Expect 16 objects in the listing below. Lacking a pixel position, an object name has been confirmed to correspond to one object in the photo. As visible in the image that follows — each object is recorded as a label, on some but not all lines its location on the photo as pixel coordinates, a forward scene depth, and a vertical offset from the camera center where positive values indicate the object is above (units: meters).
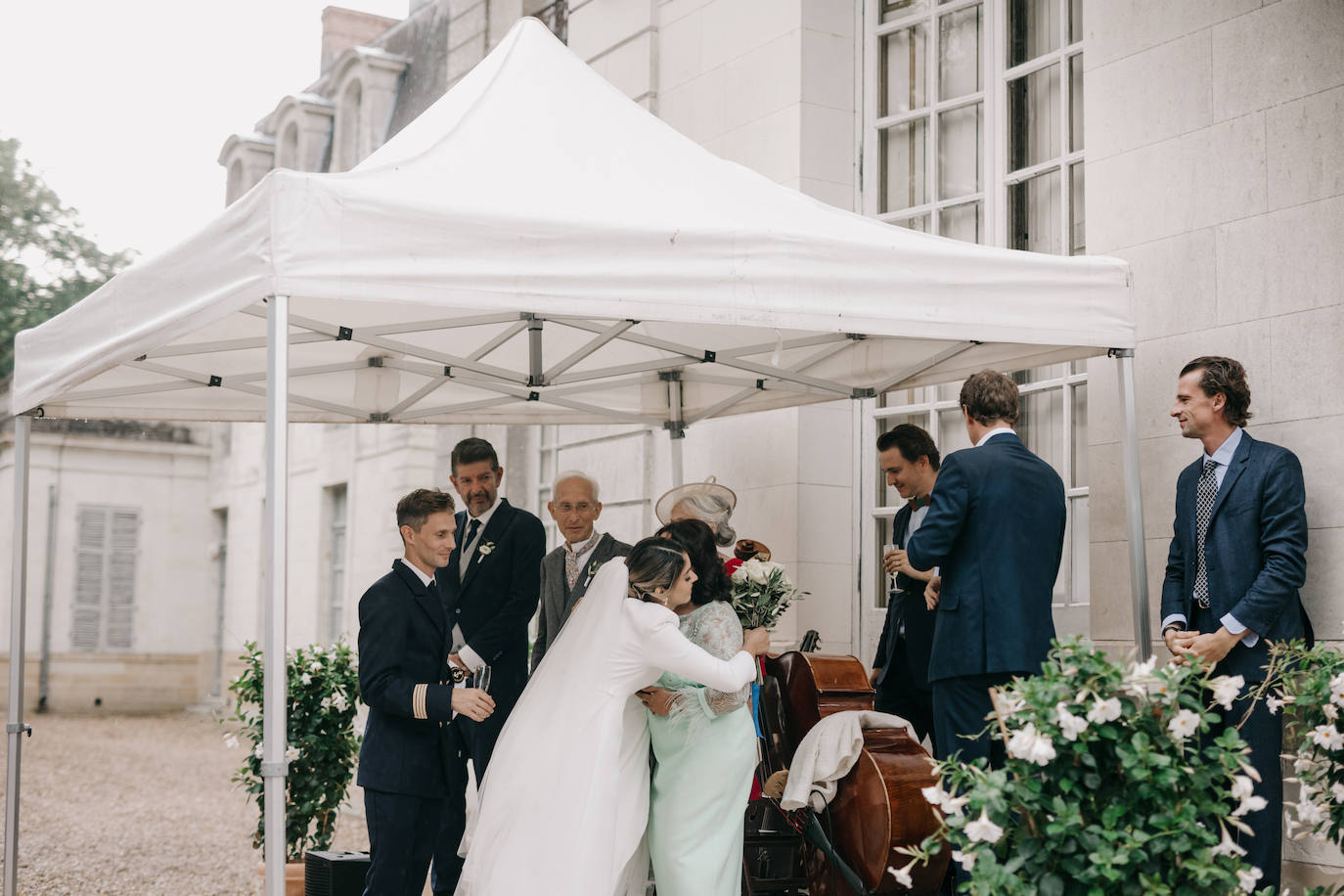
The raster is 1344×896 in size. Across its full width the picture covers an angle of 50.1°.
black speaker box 6.08 -1.40
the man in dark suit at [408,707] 4.54 -0.51
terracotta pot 6.78 -1.59
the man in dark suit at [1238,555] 4.44 +0.00
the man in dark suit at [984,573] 4.68 -0.07
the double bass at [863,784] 4.90 -0.81
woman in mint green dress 4.76 -0.74
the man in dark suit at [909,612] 5.59 -0.24
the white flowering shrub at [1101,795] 3.28 -0.57
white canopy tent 4.03 +0.85
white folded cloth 5.01 -0.74
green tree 28.19 +5.89
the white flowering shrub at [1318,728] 3.94 -0.48
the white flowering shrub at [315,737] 7.16 -0.98
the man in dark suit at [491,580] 6.30 -0.15
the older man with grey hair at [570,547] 6.33 +0.00
